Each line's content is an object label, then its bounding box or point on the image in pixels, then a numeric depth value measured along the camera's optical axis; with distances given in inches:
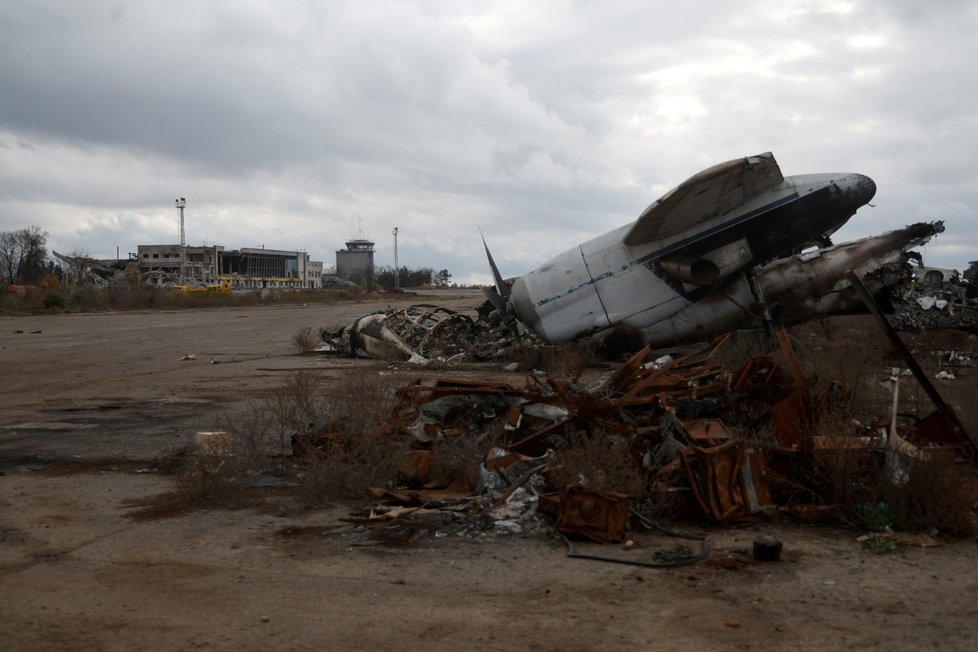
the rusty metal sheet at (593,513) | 229.8
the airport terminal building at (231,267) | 4658.2
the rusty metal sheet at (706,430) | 263.9
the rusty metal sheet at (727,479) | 244.5
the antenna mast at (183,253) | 4355.3
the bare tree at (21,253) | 3698.3
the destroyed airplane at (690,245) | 643.5
